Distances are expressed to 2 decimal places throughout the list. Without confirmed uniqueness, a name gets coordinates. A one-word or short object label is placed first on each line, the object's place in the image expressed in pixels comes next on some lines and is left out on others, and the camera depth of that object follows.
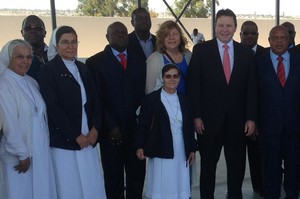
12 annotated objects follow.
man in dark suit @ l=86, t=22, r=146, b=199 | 3.92
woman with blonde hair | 3.97
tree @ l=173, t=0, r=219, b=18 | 33.91
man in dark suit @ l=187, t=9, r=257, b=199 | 3.96
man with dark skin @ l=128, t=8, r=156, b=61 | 4.82
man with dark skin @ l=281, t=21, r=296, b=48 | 5.33
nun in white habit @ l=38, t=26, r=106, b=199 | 3.40
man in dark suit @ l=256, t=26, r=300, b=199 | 4.09
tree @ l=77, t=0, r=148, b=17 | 29.05
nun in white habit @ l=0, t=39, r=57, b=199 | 3.18
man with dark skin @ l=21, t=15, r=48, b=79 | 4.19
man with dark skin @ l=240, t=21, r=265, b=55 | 4.80
